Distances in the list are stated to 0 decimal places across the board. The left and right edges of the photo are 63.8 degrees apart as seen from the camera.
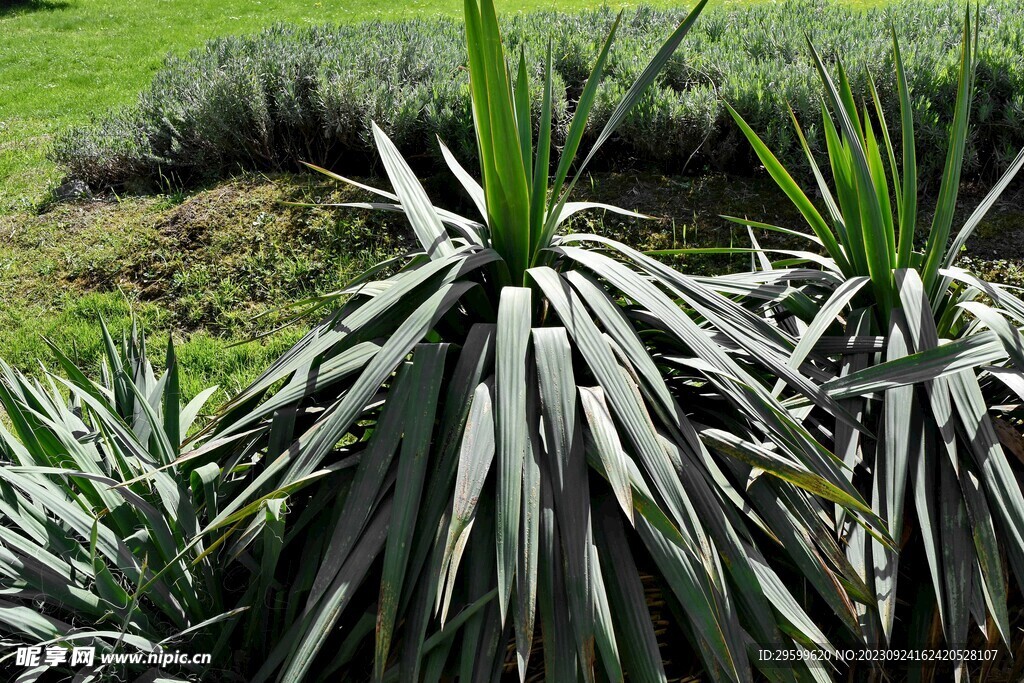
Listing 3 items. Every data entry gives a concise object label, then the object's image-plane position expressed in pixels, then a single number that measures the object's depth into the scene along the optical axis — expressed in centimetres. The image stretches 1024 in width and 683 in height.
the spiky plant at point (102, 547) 179
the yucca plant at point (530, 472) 160
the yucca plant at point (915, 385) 177
